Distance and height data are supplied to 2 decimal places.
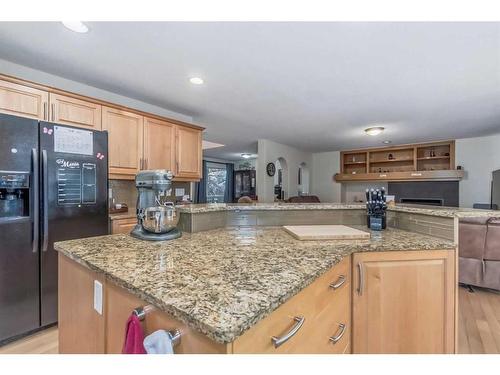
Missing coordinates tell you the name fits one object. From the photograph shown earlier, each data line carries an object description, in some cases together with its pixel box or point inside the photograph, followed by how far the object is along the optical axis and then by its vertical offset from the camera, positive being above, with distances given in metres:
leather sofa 2.74 -0.73
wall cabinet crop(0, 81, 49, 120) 1.93 +0.67
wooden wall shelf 5.40 +0.55
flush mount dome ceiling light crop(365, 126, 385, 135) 4.16 +0.92
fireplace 5.34 -0.14
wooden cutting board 1.44 -0.28
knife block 1.78 -0.25
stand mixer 1.39 -0.13
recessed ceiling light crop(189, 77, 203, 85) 2.39 +1.00
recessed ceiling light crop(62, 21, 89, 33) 1.58 +1.00
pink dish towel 0.69 -0.41
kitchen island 0.65 -0.35
